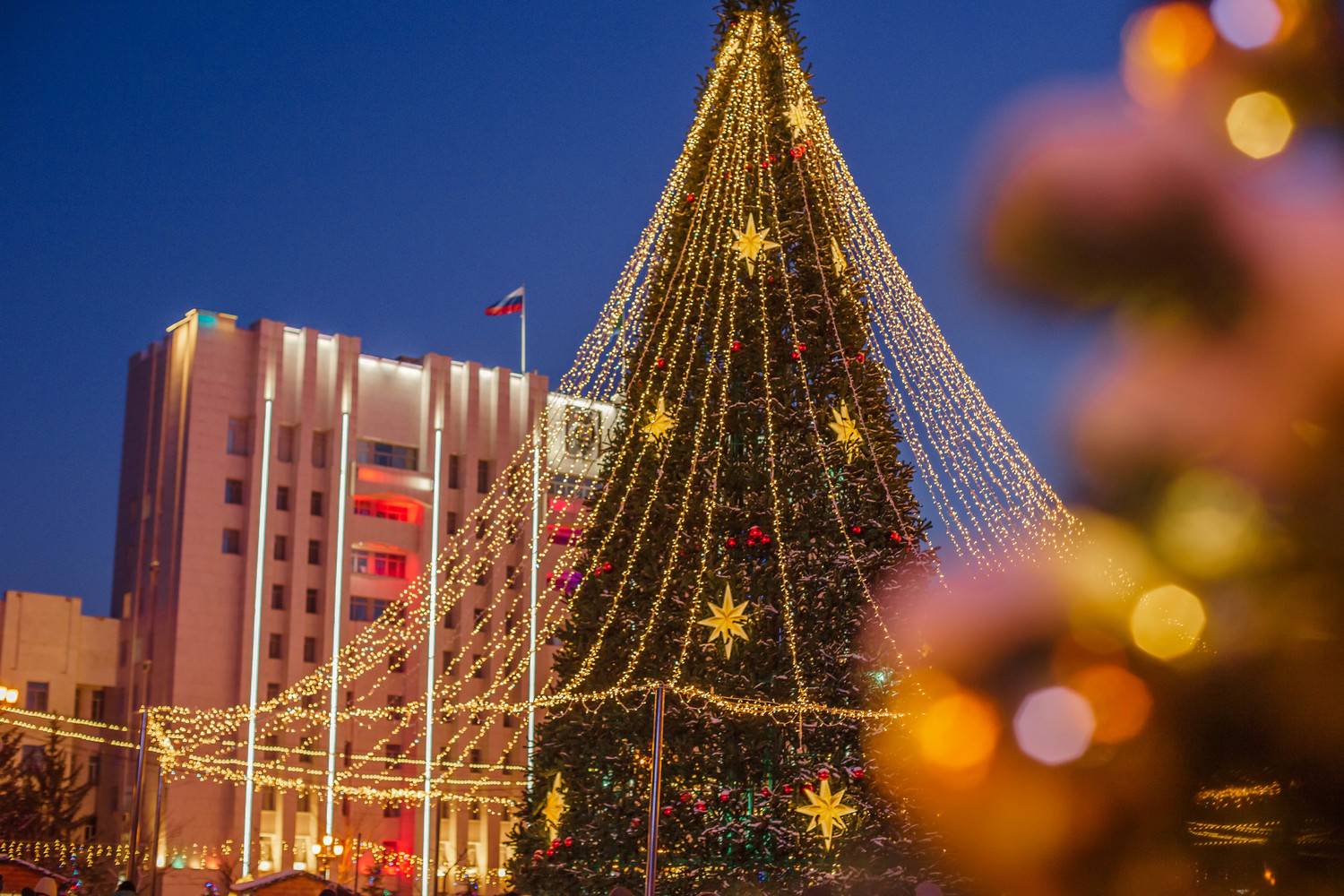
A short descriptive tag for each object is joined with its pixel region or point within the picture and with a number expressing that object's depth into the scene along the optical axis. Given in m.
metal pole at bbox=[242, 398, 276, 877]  53.38
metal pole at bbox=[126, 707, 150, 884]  26.81
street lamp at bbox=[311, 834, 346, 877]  50.81
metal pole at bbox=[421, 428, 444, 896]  51.72
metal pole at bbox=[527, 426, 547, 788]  54.02
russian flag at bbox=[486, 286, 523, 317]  51.06
